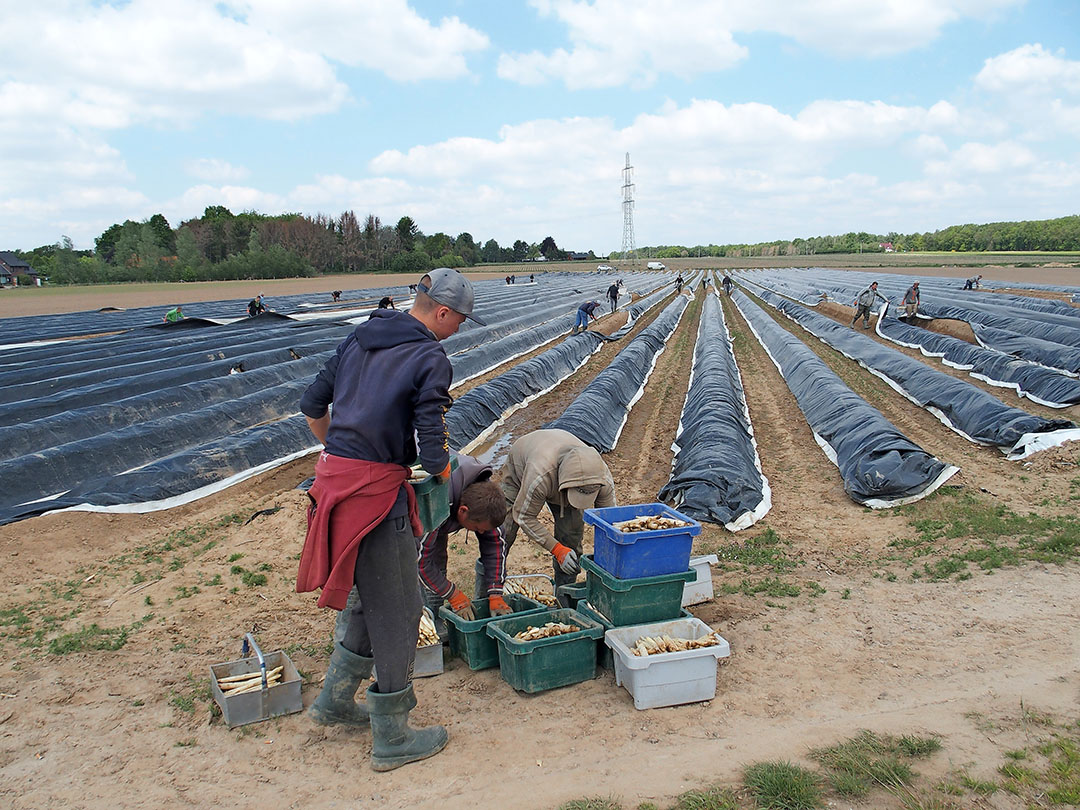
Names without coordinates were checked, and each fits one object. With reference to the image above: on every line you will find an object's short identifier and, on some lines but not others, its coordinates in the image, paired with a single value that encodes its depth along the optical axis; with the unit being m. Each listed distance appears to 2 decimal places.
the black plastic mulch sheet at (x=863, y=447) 7.77
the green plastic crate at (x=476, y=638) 4.20
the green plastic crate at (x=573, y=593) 4.70
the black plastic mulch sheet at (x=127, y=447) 8.20
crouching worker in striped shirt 3.99
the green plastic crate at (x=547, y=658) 3.97
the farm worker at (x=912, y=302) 21.59
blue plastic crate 4.07
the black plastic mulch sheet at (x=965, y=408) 8.97
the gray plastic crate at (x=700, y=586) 5.31
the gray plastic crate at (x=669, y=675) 3.80
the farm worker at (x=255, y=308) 24.39
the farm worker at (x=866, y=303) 22.64
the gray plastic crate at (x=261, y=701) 3.63
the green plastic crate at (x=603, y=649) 4.28
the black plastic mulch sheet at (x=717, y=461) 7.44
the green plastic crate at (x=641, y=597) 4.16
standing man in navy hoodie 2.97
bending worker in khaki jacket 4.43
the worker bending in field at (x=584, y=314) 22.19
